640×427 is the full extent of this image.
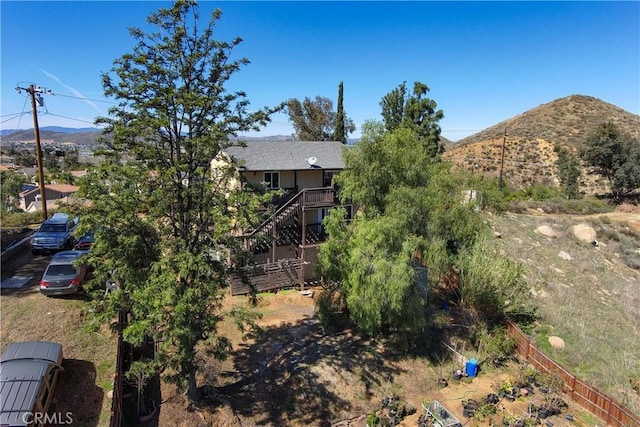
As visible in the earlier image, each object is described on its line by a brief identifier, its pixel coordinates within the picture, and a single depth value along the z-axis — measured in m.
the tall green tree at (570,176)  43.88
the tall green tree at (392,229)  15.18
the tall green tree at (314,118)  51.16
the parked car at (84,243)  20.29
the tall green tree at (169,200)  10.29
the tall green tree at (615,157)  41.56
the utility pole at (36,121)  22.88
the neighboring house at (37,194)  63.46
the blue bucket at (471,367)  15.20
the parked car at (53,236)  21.11
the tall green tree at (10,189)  54.09
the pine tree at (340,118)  42.09
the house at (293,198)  21.62
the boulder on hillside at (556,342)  16.95
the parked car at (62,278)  15.93
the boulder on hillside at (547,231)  31.05
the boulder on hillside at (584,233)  30.86
